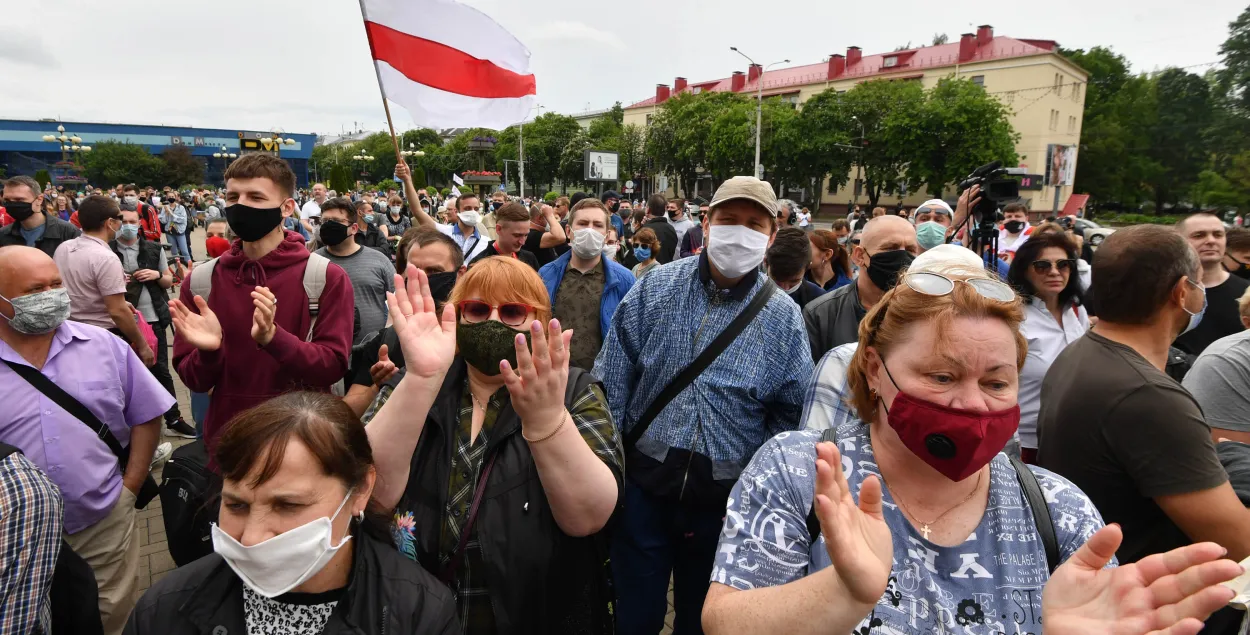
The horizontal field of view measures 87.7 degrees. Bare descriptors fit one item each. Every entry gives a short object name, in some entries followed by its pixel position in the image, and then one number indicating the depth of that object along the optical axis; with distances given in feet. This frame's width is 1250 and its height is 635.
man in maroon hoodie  9.01
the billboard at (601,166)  128.98
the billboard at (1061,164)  154.51
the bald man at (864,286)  10.25
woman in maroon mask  3.81
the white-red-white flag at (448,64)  14.60
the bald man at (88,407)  8.18
